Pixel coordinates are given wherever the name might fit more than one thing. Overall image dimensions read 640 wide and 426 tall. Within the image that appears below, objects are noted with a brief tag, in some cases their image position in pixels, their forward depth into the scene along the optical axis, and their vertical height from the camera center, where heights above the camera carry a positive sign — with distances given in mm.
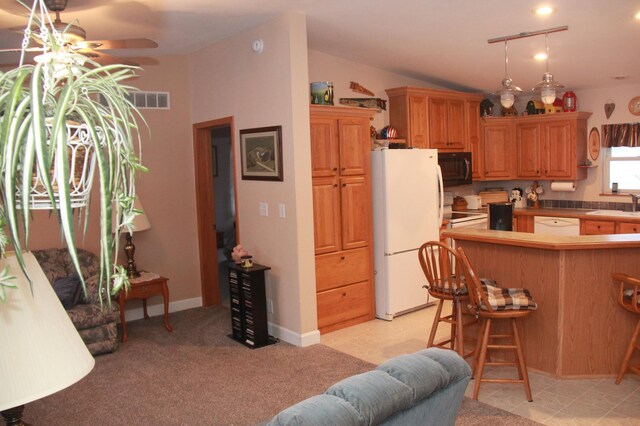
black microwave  6555 -25
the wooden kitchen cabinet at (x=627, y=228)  5984 -748
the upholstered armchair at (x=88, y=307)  4445 -1046
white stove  6262 -619
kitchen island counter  3689 -952
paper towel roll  6861 -308
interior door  5949 -448
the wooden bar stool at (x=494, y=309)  3398 -907
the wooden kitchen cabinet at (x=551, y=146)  6691 +202
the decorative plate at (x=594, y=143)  6762 +210
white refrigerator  5293 -546
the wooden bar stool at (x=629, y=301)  3391 -894
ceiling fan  2699 +735
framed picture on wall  4703 +172
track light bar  4411 +1050
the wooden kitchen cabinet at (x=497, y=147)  7180 +216
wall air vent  5605 +787
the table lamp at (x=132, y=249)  5181 -684
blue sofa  1461 -649
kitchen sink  6199 -618
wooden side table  5082 -1038
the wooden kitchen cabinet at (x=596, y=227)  6184 -756
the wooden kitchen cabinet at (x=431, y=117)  6262 +583
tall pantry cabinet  4953 -421
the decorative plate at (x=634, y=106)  6375 +616
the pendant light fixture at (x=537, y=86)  4008 +563
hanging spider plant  734 +52
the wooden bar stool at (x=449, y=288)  3695 -828
